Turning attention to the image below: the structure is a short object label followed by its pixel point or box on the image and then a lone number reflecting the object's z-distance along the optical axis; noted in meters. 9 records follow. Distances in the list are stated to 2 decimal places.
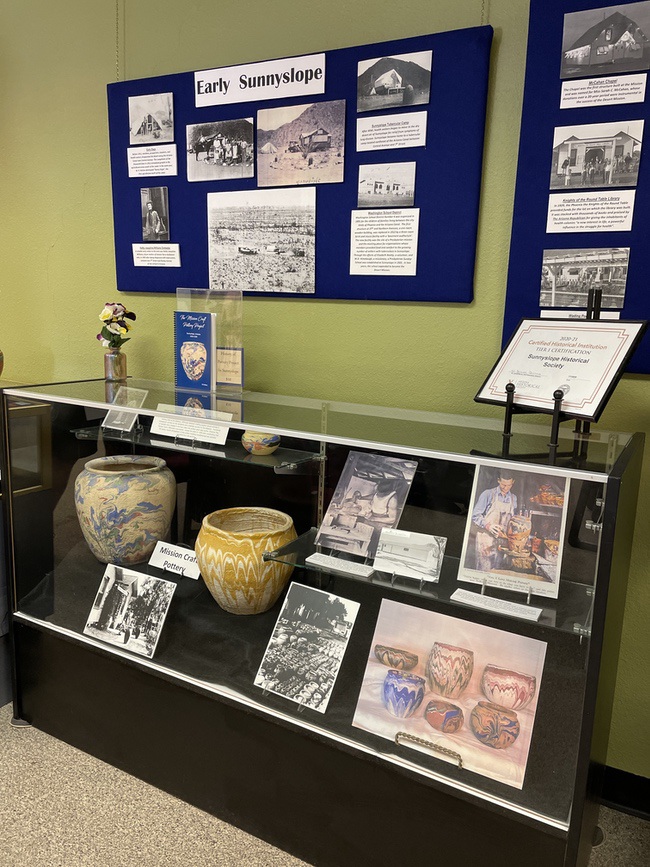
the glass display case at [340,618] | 1.36
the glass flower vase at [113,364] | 2.31
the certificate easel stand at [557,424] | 1.32
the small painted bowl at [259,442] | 1.63
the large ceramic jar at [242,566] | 1.78
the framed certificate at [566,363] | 1.33
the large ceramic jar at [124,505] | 2.00
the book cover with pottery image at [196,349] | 2.01
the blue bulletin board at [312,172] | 1.82
